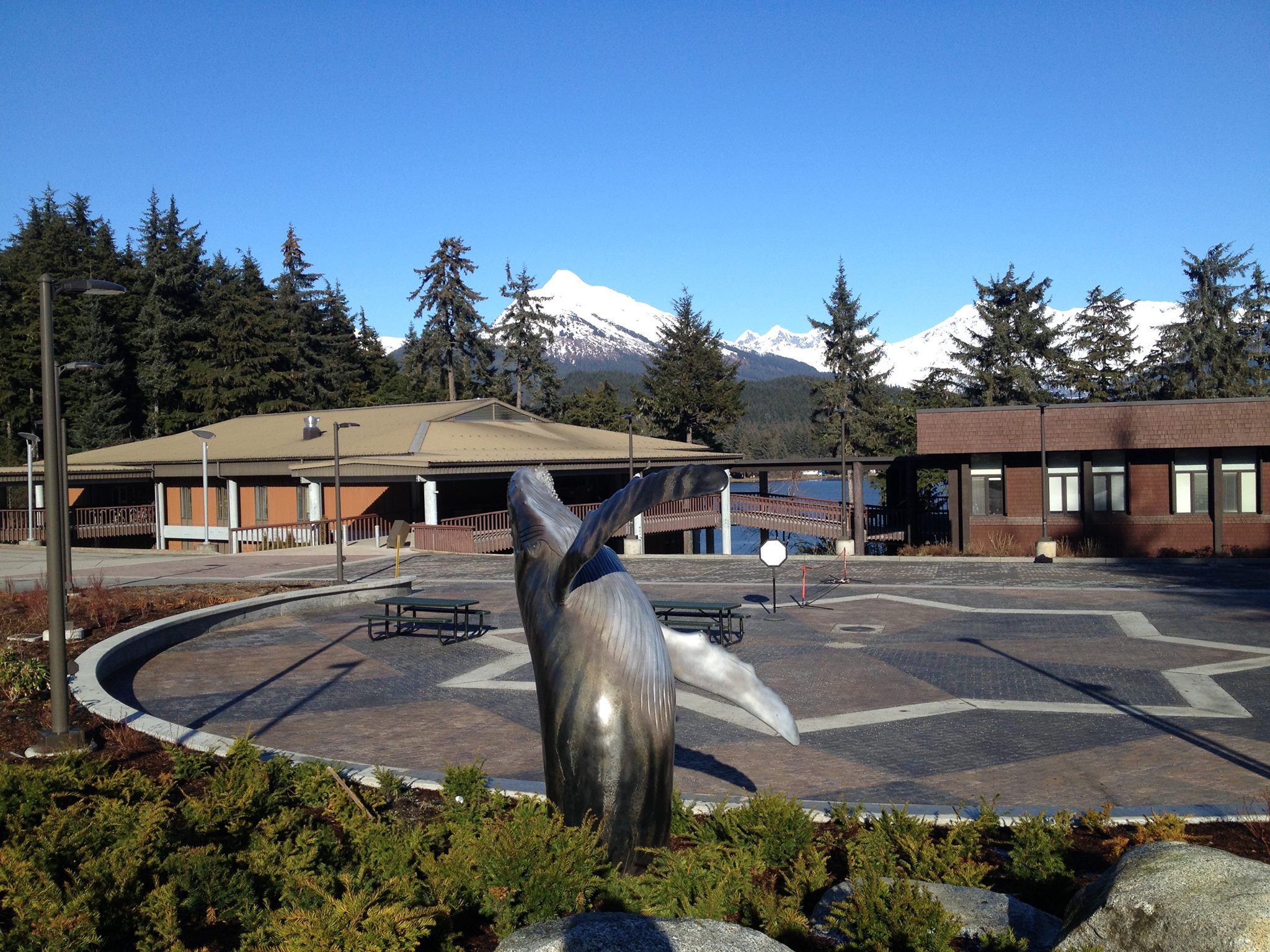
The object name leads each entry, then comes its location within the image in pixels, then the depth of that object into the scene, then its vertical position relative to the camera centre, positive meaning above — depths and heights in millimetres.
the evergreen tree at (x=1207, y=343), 57000 +7142
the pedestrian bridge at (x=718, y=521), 31906 -1646
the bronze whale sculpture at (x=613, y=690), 5398 -1179
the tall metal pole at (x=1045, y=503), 30797 -1070
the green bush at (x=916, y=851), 5715 -2308
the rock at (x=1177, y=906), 3832 -1798
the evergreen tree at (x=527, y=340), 74875 +10657
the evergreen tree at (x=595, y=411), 74438 +5200
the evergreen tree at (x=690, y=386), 67562 +6237
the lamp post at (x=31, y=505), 38219 -529
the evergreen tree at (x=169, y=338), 64000 +9938
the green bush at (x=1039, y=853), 5902 -2351
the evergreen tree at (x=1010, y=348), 60000 +7463
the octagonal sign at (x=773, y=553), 17656 -1427
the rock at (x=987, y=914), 4898 -2259
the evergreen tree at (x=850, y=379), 64875 +6340
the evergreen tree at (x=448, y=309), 72125 +12697
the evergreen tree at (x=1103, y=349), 59938 +7185
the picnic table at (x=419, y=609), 16250 -2156
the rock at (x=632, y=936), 3955 -1875
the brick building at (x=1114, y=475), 31391 -268
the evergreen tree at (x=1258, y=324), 57469 +8248
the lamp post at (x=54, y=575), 9047 -782
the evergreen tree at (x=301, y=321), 72500 +12400
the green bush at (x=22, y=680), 11148 -2147
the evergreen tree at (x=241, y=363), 64938 +8393
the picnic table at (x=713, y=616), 15414 -2296
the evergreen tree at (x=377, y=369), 76706 +9787
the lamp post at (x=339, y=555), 21969 -1569
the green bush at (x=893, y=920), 4535 -2114
